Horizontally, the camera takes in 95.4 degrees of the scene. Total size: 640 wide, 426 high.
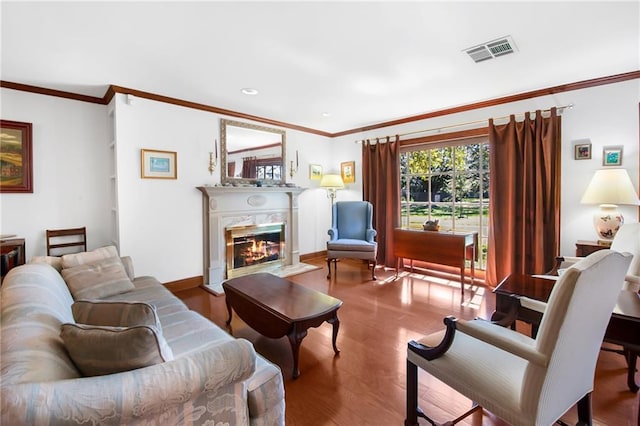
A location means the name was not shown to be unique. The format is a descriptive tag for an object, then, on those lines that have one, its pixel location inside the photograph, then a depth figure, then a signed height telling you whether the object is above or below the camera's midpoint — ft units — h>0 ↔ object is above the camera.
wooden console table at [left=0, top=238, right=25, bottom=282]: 8.57 -1.31
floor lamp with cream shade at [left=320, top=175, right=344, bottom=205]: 15.88 +1.39
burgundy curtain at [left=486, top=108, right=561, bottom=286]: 10.56 +0.35
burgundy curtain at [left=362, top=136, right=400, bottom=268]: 15.03 +1.01
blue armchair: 13.45 -1.33
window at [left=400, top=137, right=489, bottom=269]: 13.05 +1.00
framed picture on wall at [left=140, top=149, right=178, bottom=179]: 11.03 +1.77
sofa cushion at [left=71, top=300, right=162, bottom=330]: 3.72 -1.38
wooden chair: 10.39 -1.14
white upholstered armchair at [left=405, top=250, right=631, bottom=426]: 3.16 -1.95
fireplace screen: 13.39 -1.97
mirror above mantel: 13.33 +2.69
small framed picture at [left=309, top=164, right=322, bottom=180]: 17.20 +2.16
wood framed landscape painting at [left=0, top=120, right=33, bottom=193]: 9.68 +1.83
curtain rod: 10.26 +3.61
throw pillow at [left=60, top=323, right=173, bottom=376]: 3.04 -1.48
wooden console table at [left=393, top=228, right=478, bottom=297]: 11.05 -1.63
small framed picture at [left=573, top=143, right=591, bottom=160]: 10.04 +1.87
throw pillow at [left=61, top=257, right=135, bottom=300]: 6.91 -1.74
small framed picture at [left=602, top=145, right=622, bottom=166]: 9.53 +1.62
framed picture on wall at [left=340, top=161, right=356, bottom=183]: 17.17 +2.15
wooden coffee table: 6.35 -2.37
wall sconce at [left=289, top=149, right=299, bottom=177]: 16.06 +2.10
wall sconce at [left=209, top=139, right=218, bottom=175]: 12.84 +2.18
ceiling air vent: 7.38 +4.15
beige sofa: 2.39 -1.66
